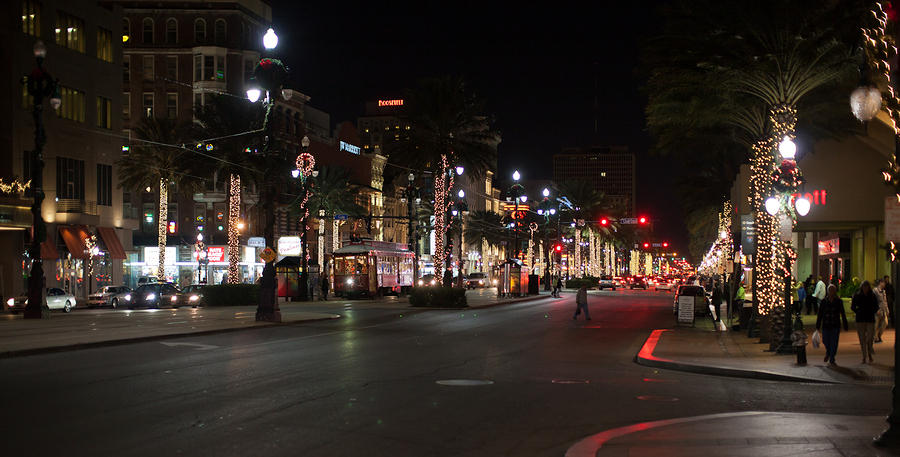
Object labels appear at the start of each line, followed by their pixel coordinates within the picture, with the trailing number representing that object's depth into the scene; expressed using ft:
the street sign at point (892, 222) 33.32
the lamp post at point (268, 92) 103.50
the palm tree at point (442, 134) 174.50
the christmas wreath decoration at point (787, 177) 72.64
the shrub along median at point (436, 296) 161.17
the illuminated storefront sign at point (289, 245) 255.09
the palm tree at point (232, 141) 184.34
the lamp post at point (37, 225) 110.32
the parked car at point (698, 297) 130.41
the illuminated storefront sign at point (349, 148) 374.86
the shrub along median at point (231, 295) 171.94
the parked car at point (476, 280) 353.63
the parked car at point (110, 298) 175.94
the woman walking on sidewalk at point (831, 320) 63.57
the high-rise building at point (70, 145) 157.48
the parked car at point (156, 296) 177.78
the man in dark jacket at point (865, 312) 62.49
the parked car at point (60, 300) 157.69
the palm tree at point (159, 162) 203.51
